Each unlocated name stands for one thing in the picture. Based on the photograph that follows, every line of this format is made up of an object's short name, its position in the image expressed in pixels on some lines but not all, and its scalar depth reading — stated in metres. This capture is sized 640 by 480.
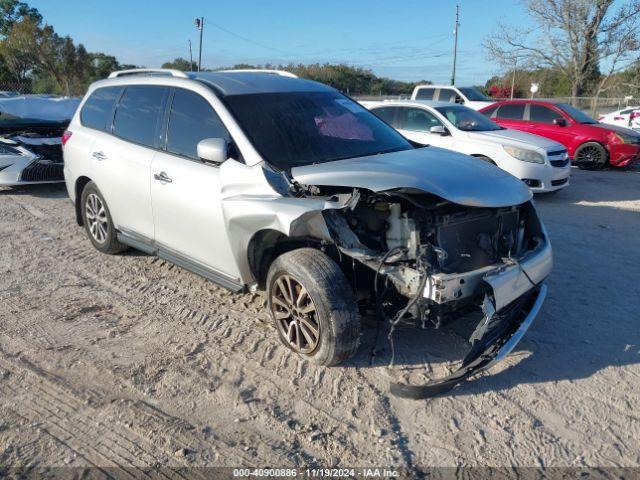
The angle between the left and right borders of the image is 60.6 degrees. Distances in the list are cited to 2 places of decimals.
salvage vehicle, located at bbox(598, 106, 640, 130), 18.58
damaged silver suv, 3.49
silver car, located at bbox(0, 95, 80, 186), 8.96
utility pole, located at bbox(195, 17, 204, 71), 36.47
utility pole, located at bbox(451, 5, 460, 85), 43.91
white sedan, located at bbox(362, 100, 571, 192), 9.09
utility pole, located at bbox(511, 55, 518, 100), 30.32
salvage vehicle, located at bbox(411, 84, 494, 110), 16.62
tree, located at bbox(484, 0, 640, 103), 26.70
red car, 12.54
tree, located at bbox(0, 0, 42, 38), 41.12
